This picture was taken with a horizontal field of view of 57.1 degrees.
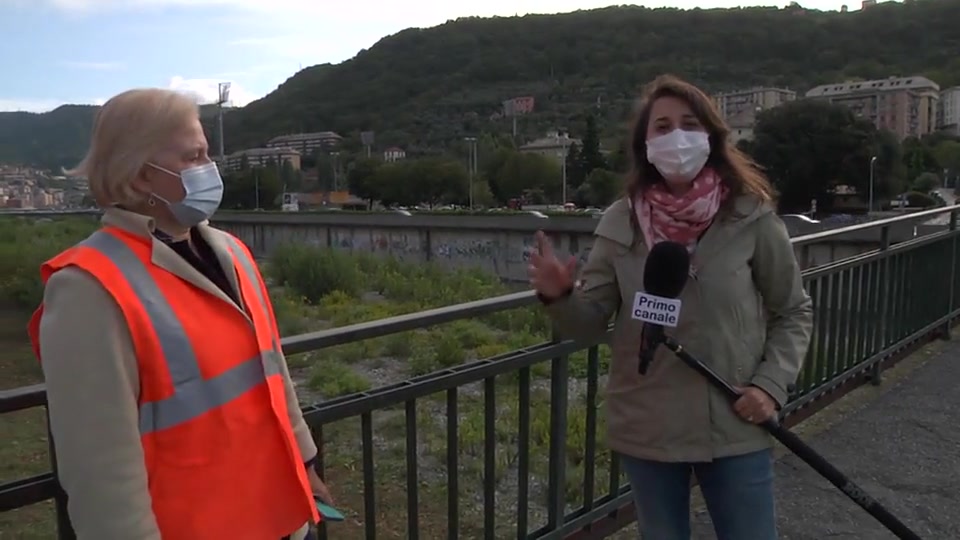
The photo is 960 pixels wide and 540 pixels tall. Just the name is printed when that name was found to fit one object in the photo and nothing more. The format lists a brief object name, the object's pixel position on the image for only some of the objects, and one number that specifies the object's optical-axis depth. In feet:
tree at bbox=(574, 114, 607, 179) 297.33
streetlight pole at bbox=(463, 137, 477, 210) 322.55
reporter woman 7.59
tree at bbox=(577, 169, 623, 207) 234.38
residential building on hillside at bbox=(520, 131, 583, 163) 343.38
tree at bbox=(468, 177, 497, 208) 291.99
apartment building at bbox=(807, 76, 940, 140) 373.20
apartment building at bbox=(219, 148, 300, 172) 403.54
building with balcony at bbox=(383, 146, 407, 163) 400.22
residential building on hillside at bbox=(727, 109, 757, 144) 229.47
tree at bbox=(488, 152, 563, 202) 301.22
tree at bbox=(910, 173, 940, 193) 233.06
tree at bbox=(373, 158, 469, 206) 295.48
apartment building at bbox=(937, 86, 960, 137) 412.16
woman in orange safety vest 4.97
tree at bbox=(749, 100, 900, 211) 187.11
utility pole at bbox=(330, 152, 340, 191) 387.34
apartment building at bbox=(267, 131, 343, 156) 466.29
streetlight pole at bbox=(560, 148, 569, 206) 273.40
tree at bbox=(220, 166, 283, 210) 322.75
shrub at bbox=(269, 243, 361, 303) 98.22
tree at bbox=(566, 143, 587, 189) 305.94
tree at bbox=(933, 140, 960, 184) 260.83
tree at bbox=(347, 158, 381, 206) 325.62
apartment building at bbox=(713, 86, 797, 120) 364.38
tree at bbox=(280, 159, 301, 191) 391.55
